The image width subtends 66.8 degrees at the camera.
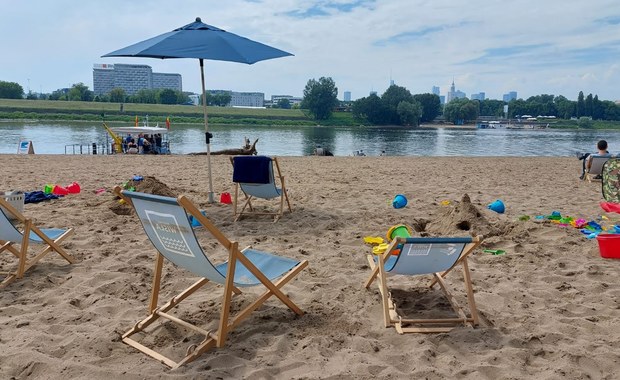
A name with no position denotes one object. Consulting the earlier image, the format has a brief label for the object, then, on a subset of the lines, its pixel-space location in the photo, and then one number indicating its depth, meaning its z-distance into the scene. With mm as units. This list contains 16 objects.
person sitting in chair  9094
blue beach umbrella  4945
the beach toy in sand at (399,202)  6246
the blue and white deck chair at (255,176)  5445
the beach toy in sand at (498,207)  6094
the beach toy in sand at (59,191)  6598
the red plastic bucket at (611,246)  4109
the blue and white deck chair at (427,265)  2725
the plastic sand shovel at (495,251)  4293
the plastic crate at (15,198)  4405
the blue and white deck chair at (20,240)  3350
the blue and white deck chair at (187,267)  2375
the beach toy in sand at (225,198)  6402
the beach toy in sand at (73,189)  6812
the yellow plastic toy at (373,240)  4551
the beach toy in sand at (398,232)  4237
